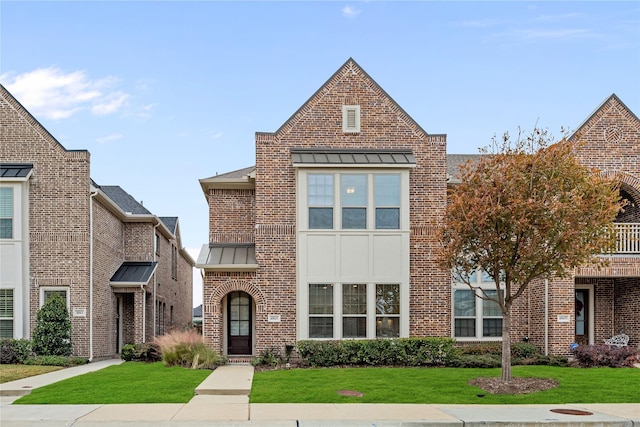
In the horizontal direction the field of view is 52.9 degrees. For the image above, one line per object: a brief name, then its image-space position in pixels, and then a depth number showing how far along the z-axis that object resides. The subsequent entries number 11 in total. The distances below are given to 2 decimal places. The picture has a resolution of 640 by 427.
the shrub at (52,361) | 19.34
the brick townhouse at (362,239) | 20.06
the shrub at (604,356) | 18.66
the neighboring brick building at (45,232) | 20.61
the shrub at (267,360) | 18.75
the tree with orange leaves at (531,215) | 13.85
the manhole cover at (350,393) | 13.24
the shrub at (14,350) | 19.44
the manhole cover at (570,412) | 11.53
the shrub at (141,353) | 19.95
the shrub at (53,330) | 20.08
